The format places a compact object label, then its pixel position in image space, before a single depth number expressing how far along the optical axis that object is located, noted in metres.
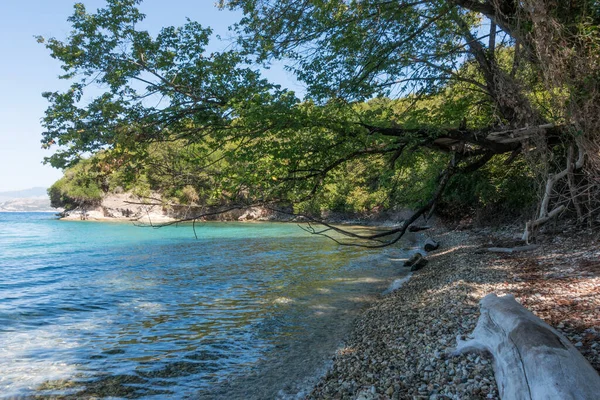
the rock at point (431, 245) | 20.39
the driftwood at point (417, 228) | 32.19
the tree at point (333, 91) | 6.88
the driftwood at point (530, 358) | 3.10
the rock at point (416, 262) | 15.15
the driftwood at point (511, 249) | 11.32
